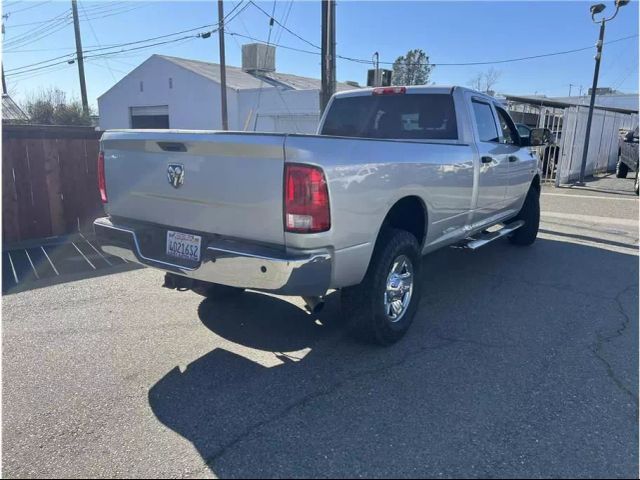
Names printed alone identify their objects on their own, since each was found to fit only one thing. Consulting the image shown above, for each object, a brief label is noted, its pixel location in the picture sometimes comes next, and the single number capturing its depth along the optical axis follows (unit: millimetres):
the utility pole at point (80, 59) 27984
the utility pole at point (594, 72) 13328
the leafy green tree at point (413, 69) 53250
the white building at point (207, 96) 23078
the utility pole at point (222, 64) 22172
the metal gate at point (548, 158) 16280
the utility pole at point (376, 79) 11055
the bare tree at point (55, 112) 26719
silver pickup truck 2941
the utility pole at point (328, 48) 11078
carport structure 15172
